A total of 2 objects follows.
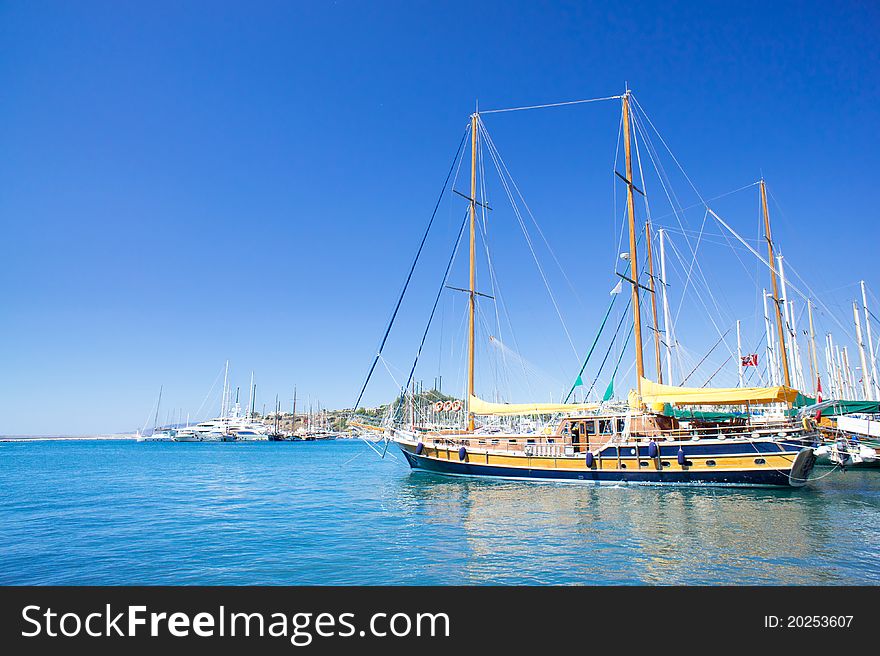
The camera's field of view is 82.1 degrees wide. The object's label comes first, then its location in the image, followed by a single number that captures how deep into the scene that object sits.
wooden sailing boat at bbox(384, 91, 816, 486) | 25.64
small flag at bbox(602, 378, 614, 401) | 31.45
